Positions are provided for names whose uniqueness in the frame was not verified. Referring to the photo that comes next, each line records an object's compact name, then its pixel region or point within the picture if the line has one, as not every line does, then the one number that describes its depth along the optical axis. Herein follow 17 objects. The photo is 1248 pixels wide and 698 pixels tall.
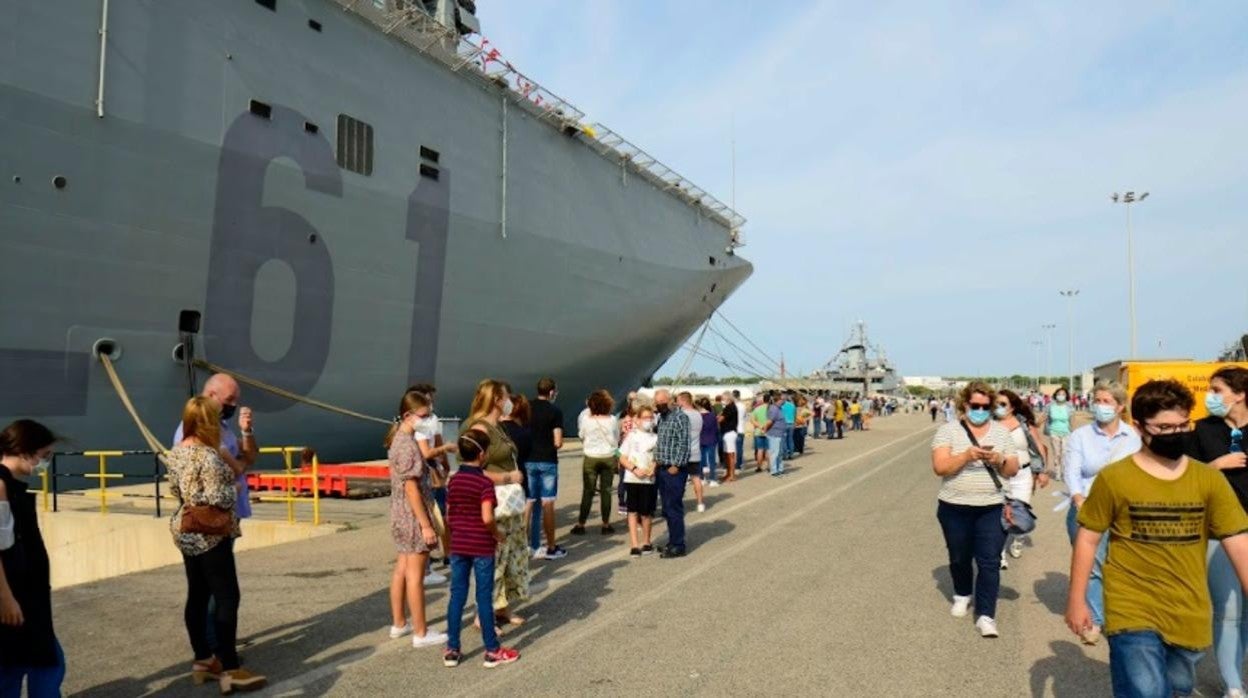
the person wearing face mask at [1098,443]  5.57
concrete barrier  9.99
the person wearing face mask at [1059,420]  14.92
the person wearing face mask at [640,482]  8.23
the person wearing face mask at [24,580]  3.28
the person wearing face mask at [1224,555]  3.98
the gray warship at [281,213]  11.05
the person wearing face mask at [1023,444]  6.36
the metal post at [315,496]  9.54
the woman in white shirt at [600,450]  8.95
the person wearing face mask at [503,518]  5.39
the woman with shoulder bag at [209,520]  4.39
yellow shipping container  16.45
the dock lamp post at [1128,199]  37.84
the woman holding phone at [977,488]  5.34
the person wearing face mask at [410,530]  5.25
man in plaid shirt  8.04
